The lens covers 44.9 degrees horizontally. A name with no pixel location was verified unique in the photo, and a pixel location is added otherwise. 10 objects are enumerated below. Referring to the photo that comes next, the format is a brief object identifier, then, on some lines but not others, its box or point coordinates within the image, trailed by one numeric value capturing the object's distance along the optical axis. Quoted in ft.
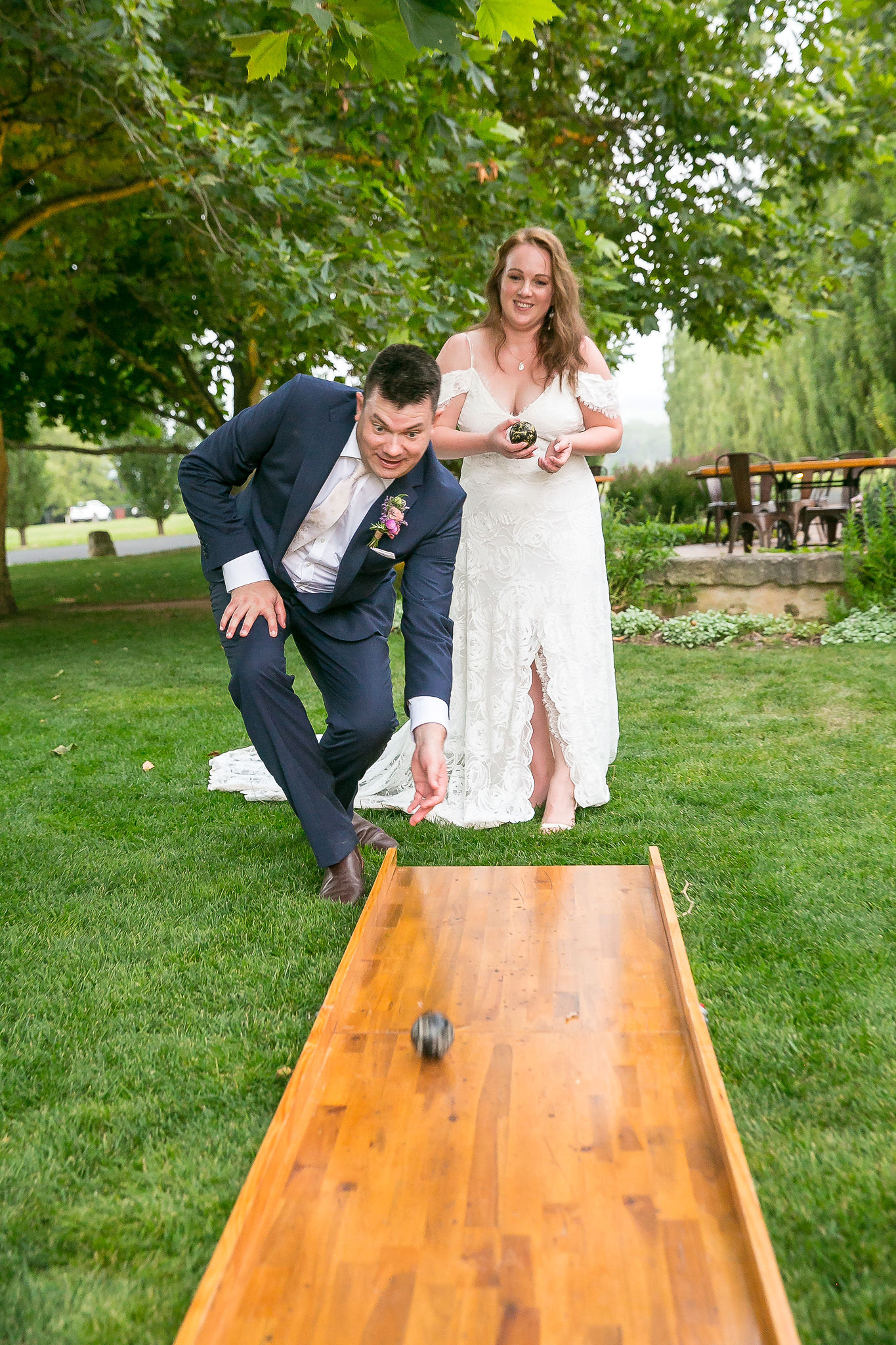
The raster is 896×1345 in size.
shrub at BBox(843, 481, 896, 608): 28.99
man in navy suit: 11.60
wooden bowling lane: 5.54
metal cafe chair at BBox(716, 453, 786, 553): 34.94
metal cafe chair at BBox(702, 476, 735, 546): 40.04
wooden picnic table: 36.78
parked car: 273.54
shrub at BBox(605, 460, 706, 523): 61.57
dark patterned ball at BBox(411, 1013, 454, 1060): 8.04
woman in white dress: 14.90
